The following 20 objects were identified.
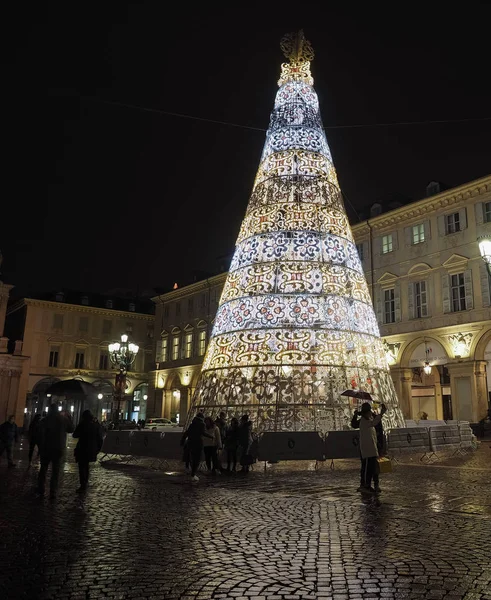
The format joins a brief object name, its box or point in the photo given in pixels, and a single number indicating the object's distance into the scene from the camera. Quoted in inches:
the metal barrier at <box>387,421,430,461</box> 584.1
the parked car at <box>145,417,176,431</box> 1422.9
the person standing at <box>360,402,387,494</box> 354.6
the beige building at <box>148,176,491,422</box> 1064.8
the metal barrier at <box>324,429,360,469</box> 525.0
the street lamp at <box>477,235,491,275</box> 442.0
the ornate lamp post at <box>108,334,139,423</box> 786.8
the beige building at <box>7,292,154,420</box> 2003.0
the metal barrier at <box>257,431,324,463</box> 508.7
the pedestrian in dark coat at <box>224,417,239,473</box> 489.7
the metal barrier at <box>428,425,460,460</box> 636.4
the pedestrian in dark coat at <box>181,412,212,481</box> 454.0
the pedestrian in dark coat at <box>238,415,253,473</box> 482.0
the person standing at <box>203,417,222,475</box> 483.5
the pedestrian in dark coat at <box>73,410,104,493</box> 378.3
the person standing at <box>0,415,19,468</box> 563.0
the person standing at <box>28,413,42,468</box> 584.0
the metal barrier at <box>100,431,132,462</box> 673.6
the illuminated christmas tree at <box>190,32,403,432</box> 491.8
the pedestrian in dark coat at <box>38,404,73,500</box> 357.1
